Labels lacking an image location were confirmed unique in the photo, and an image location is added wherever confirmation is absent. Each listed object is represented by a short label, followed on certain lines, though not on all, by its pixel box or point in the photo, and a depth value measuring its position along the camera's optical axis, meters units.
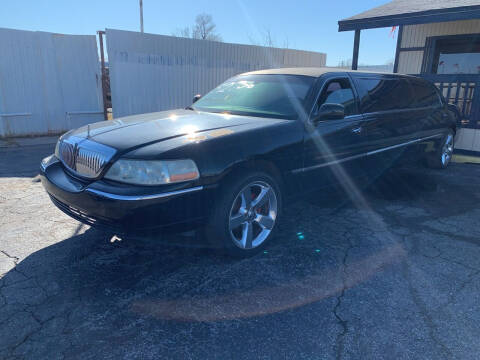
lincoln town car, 2.71
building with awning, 8.16
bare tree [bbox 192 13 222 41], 43.56
